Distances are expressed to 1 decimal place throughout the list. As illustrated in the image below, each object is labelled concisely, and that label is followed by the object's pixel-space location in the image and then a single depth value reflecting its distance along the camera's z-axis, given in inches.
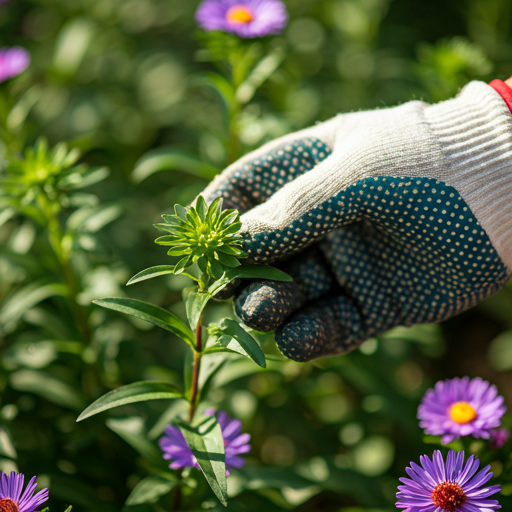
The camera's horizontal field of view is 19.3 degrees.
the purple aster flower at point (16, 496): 23.7
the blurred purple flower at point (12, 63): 30.3
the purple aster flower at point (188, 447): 25.1
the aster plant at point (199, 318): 23.9
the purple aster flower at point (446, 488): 23.8
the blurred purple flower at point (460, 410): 25.4
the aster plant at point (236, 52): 29.3
